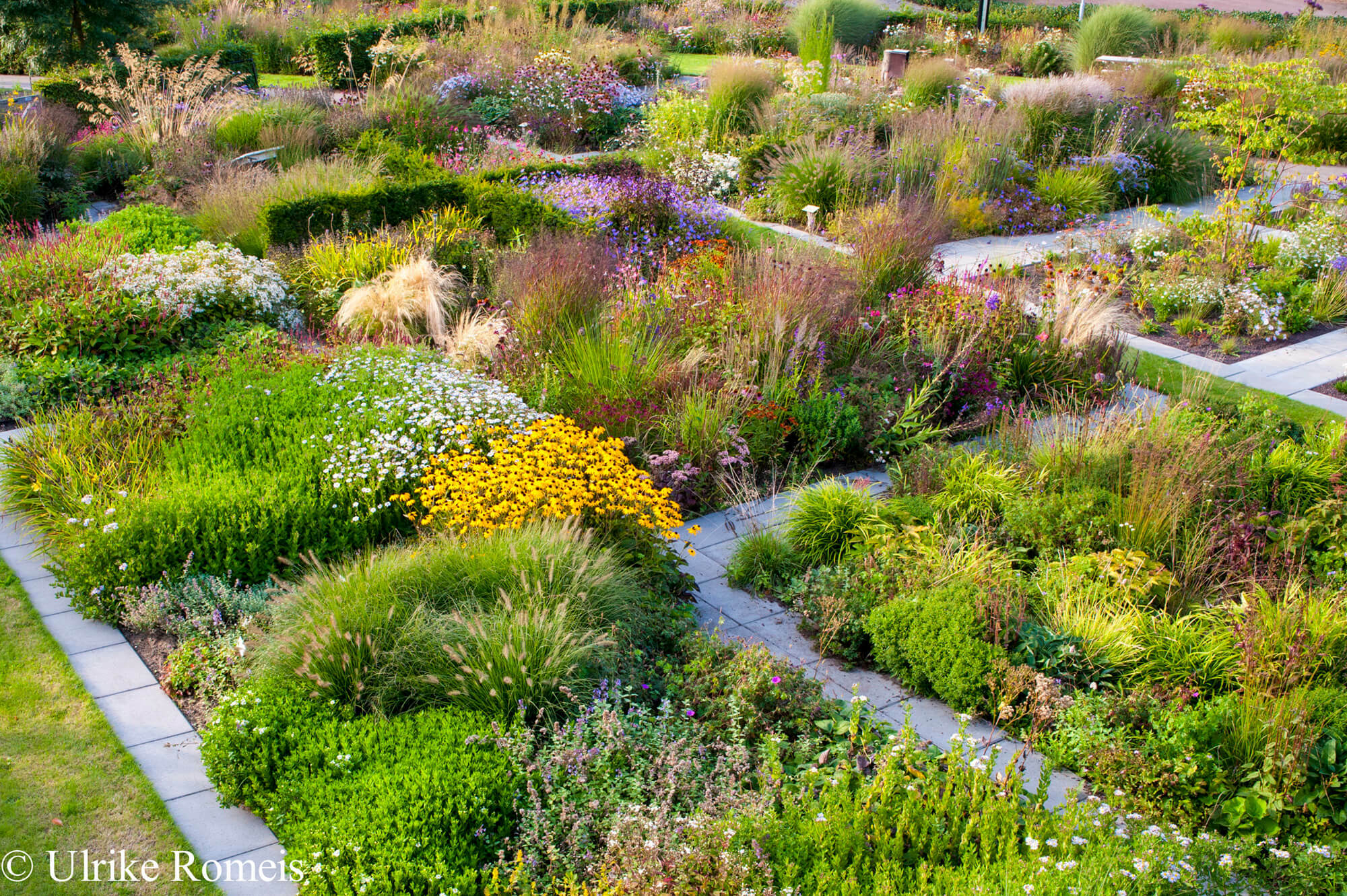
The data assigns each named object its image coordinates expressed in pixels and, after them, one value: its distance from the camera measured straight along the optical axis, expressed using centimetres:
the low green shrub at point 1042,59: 2098
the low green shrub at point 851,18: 2165
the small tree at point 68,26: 1515
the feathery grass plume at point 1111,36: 1995
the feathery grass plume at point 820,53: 1352
